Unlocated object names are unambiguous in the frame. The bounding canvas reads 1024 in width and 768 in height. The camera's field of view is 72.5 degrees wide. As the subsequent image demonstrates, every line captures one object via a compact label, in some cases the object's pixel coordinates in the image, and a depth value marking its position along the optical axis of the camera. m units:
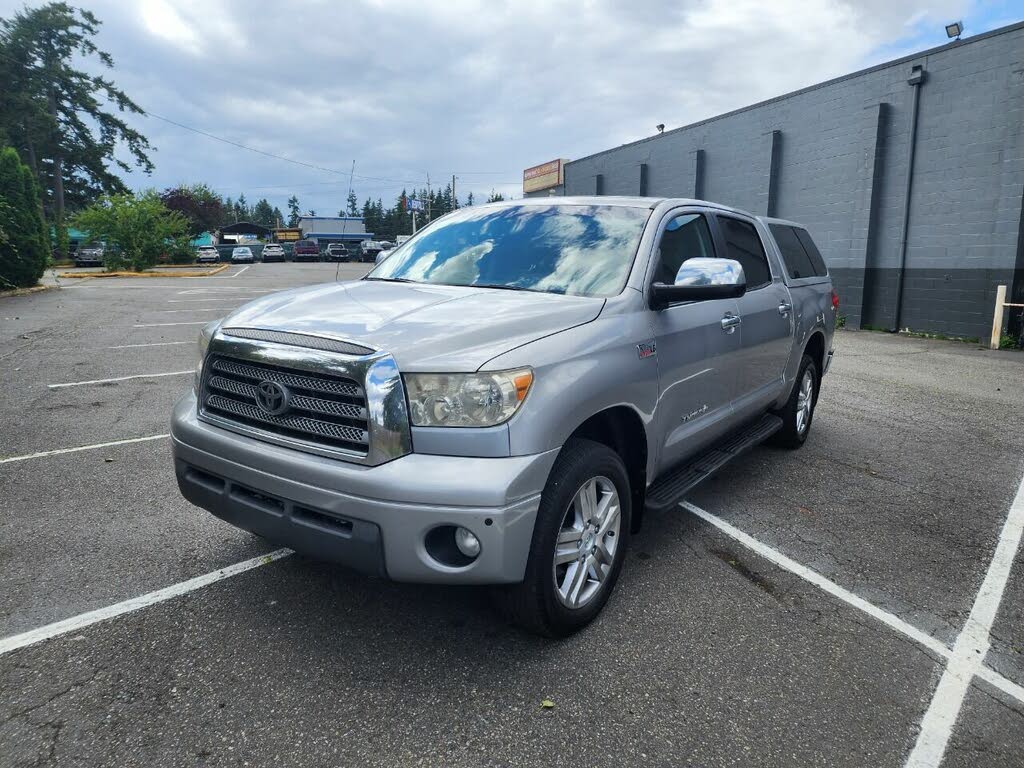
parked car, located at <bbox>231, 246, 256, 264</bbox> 52.56
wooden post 12.94
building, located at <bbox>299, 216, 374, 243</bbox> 66.56
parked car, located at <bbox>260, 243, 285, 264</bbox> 54.91
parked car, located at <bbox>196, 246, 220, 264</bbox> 47.12
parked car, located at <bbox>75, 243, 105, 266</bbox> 41.06
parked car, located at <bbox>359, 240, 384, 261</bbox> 49.59
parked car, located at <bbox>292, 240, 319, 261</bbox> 52.75
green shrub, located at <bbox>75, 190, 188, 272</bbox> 33.91
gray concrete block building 13.22
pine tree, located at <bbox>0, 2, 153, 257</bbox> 53.84
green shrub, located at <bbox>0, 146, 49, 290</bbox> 19.78
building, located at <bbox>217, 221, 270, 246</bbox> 94.06
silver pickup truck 2.49
